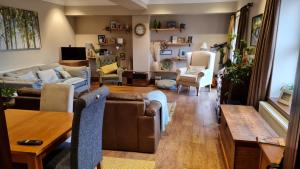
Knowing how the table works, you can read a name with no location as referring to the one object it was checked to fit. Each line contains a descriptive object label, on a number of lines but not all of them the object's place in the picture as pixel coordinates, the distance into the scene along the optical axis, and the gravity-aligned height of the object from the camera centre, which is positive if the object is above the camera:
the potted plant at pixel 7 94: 3.26 -0.67
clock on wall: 6.77 +0.61
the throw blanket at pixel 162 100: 3.26 -0.75
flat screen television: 6.73 -0.13
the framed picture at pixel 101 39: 7.40 +0.32
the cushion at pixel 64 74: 5.57 -0.64
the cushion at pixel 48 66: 5.45 -0.44
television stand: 6.52 -0.39
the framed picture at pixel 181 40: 7.02 +0.31
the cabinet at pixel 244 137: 2.19 -0.83
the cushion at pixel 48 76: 4.98 -0.62
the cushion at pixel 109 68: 6.45 -0.54
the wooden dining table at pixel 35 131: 1.53 -0.66
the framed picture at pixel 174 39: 7.05 +0.34
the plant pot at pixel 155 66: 7.04 -0.50
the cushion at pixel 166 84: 6.54 -0.99
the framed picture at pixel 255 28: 3.57 +0.39
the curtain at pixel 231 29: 5.92 +0.59
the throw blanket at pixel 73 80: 5.21 -0.75
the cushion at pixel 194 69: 6.06 -0.51
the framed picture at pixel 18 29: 4.69 +0.41
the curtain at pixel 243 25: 4.35 +0.51
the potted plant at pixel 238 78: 3.39 -0.40
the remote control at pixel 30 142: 1.58 -0.66
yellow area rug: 2.64 -1.35
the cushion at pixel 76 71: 5.82 -0.57
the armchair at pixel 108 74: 6.28 -0.65
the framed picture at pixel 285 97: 2.61 -0.53
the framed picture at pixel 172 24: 6.93 +0.79
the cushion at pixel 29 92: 3.02 -0.59
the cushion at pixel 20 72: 4.48 -0.51
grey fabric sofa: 4.05 -0.61
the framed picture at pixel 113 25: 7.25 +0.77
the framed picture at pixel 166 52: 7.26 -0.07
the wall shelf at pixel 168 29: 6.88 +0.63
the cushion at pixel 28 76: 4.38 -0.57
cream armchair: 5.80 -0.54
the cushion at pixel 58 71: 5.53 -0.55
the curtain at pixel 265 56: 2.70 -0.05
